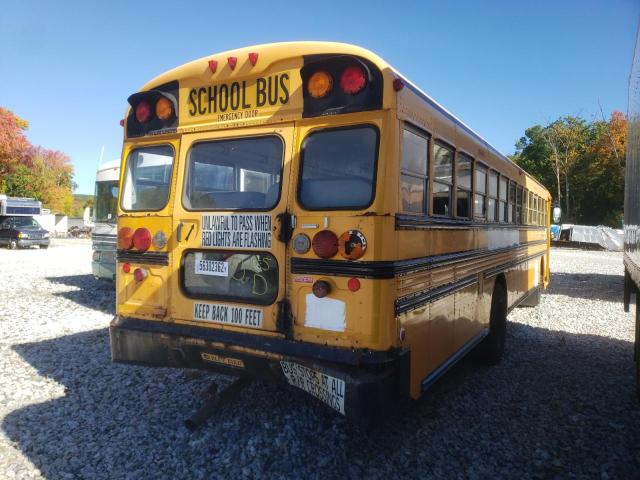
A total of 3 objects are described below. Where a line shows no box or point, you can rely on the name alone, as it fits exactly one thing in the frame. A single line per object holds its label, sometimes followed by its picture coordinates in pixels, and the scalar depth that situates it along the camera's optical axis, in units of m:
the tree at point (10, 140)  35.91
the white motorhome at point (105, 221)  8.81
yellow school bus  2.79
